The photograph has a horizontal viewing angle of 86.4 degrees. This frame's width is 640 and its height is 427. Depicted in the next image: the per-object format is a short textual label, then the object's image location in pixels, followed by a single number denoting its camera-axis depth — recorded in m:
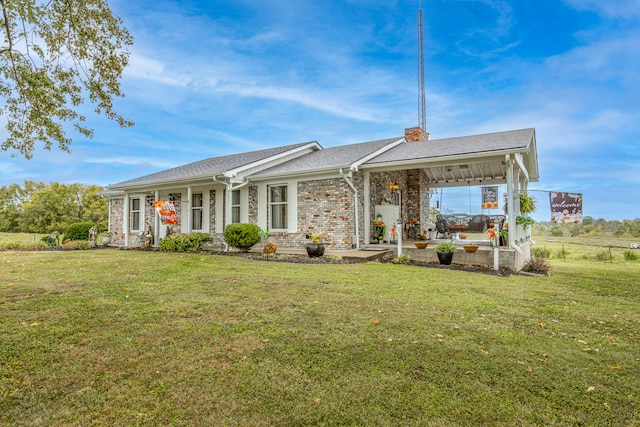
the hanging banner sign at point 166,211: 13.30
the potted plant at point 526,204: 11.59
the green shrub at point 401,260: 9.94
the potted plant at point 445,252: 9.52
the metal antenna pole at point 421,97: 17.94
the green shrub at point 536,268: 9.15
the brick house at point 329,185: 10.95
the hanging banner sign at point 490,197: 13.98
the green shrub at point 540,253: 16.49
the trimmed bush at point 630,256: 14.73
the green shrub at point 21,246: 14.78
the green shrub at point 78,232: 17.02
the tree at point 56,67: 6.16
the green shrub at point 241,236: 11.73
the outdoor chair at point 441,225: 13.34
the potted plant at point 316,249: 10.36
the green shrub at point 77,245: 14.89
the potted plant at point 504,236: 10.11
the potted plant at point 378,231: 12.06
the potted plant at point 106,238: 16.81
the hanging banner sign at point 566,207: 10.23
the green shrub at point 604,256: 14.92
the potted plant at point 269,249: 10.59
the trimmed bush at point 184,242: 12.52
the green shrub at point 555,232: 25.43
